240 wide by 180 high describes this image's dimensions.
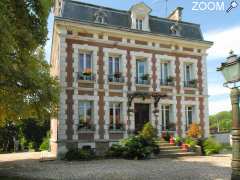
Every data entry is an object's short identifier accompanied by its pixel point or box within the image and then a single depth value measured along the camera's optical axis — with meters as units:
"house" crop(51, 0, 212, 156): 10.38
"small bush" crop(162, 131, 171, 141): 11.48
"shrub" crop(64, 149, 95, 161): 9.43
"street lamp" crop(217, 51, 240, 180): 3.66
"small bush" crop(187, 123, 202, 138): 11.51
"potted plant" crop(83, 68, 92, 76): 10.63
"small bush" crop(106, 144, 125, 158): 9.72
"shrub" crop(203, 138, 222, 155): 10.74
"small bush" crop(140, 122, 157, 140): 10.03
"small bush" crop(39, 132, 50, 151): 15.03
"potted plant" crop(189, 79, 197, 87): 12.46
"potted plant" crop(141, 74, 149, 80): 11.64
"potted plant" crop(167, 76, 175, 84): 12.06
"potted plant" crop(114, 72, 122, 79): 11.18
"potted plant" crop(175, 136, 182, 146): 11.04
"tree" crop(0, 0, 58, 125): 6.22
